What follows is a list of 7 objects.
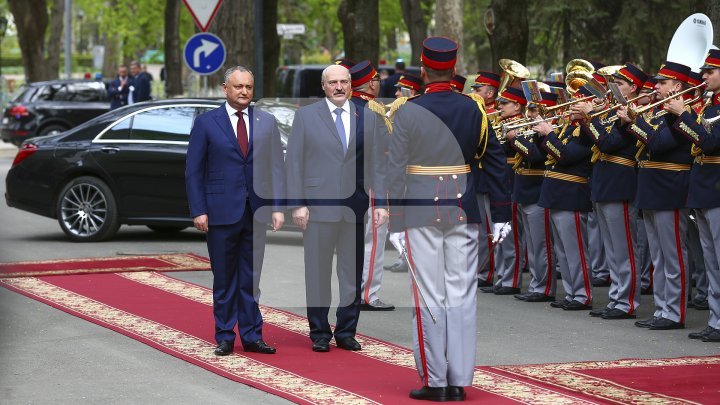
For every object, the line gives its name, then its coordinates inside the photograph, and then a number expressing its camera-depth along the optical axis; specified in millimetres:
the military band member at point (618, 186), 11633
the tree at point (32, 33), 41875
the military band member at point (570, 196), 12109
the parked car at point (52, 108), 33375
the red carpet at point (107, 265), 13857
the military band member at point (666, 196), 10852
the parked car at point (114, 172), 16219
